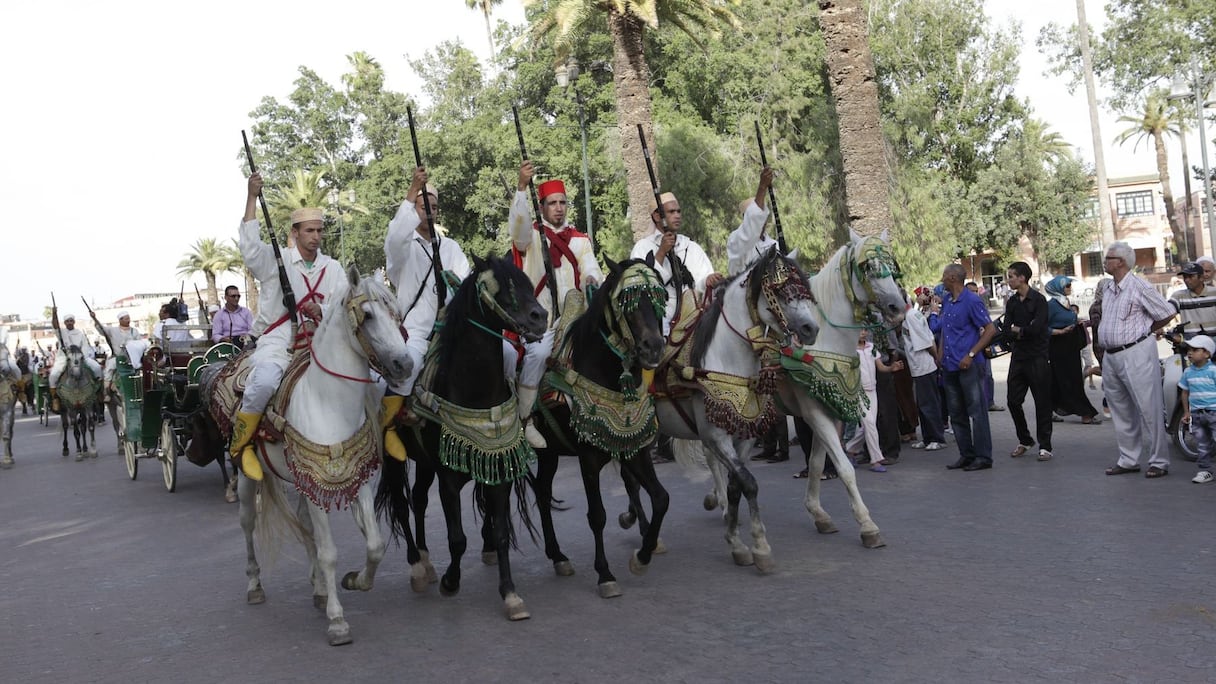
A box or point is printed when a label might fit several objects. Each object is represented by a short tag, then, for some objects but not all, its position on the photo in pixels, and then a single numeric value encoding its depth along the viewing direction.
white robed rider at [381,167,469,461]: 6.53
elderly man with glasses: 9.17
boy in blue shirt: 9.20
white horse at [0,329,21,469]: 17.64
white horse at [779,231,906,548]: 7.54
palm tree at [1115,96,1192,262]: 49.78
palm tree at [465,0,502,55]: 59.91
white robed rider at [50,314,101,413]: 18.62
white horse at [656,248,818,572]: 7.02
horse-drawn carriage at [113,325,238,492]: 12.01
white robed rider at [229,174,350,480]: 6.36
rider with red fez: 7.11
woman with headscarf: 12.29
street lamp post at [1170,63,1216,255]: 24.48
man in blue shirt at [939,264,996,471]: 10.34
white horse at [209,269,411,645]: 5.88
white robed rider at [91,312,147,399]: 15.35
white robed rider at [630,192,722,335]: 8.12
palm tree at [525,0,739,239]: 22.89
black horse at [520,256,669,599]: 6.25
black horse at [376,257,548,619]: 6.00
